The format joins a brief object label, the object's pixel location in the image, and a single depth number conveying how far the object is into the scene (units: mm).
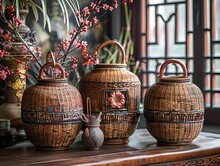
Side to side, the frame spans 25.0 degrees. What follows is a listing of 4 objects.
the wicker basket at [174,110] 2023
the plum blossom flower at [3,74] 2158
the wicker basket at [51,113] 1901
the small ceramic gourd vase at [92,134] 1949
